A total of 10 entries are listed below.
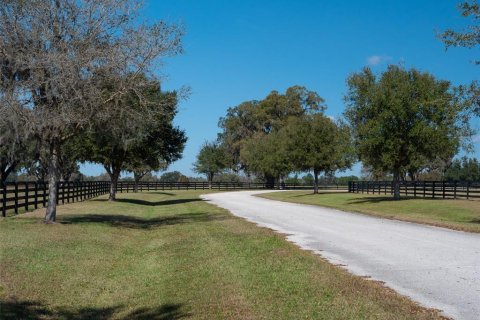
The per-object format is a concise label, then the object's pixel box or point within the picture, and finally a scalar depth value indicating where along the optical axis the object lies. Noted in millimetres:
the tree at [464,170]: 99750
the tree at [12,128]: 16312
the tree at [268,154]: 68000
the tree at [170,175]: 143625
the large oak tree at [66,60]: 16641
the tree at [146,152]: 36750
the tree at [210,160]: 91750
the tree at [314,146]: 56406
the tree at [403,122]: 35062
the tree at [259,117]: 92062
